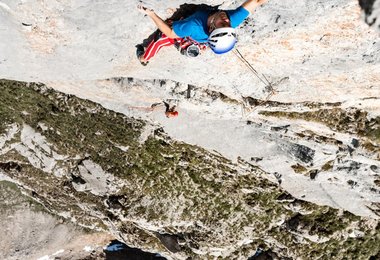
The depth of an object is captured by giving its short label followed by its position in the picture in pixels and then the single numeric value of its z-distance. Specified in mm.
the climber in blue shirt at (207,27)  7949
